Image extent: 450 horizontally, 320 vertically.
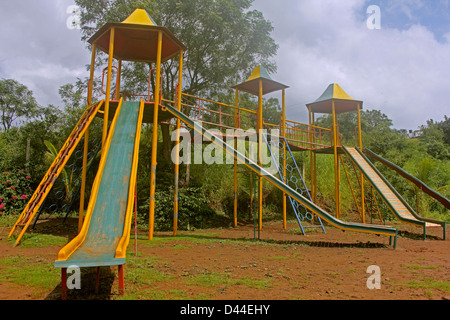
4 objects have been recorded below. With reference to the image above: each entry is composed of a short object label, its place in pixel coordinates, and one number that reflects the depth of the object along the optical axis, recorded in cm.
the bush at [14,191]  1349
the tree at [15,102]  3569
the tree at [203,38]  1534
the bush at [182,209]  1177
